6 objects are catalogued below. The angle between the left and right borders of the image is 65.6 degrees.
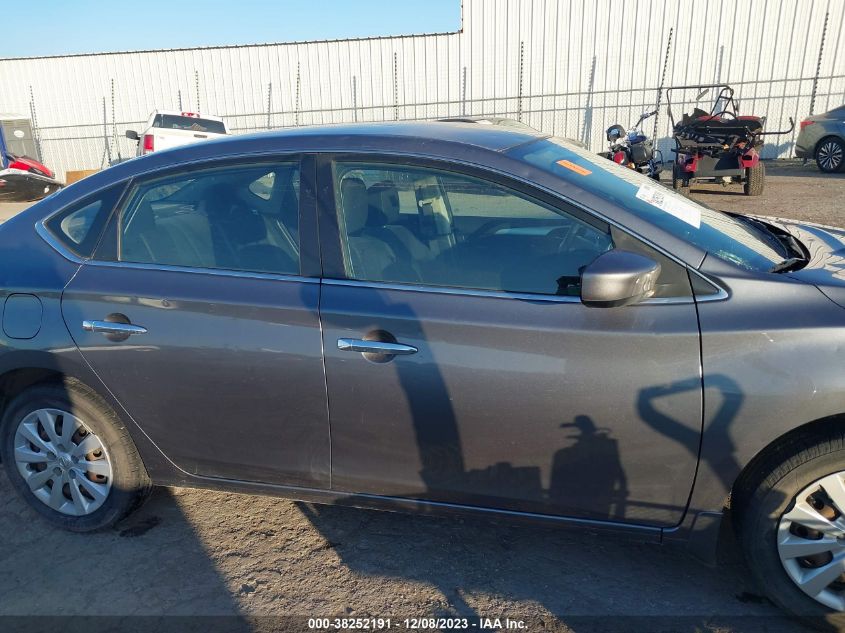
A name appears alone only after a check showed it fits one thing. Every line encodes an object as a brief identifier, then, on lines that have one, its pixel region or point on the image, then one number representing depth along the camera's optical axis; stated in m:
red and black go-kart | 11.57
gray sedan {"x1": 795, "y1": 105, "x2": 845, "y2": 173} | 14.40
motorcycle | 9.30
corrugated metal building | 18.77
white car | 14.10
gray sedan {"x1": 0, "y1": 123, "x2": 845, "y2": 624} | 2.17
